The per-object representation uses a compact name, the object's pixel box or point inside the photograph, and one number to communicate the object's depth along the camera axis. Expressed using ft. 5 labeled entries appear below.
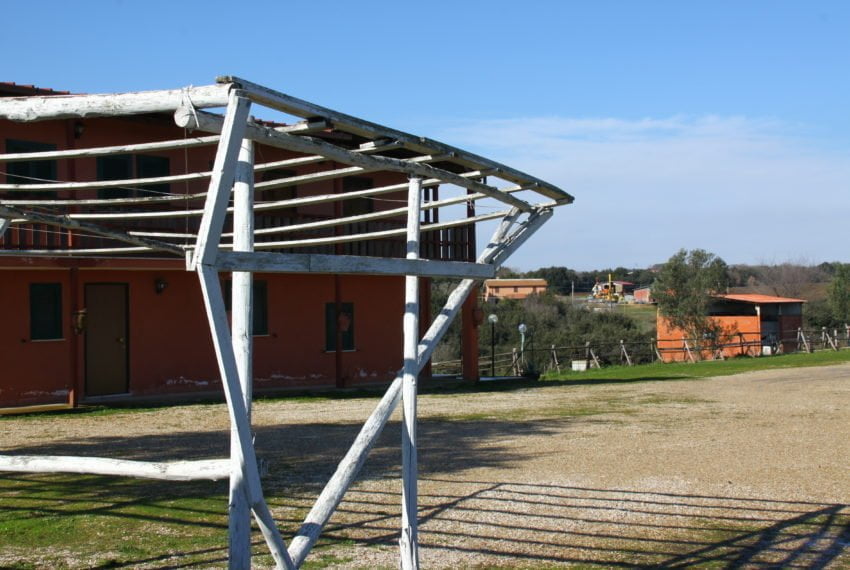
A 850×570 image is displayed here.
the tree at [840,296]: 175.09
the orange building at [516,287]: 262.26
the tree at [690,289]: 140.67
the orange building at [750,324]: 131.85
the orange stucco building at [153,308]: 56.80
